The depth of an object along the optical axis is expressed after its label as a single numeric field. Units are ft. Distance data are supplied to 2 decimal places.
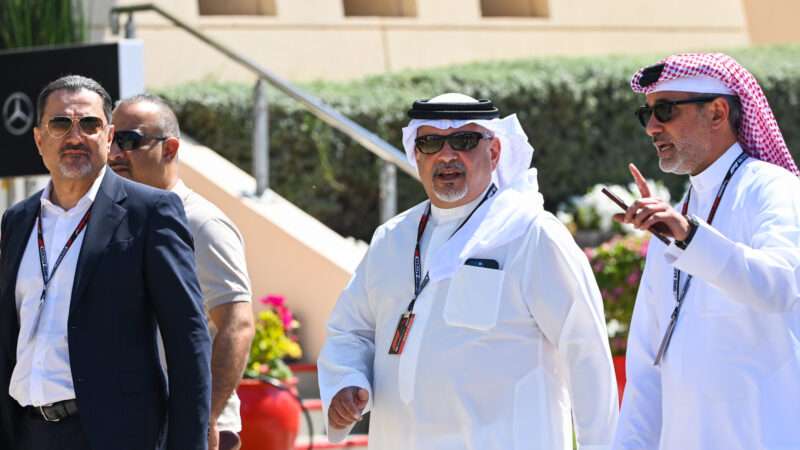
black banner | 45.08
